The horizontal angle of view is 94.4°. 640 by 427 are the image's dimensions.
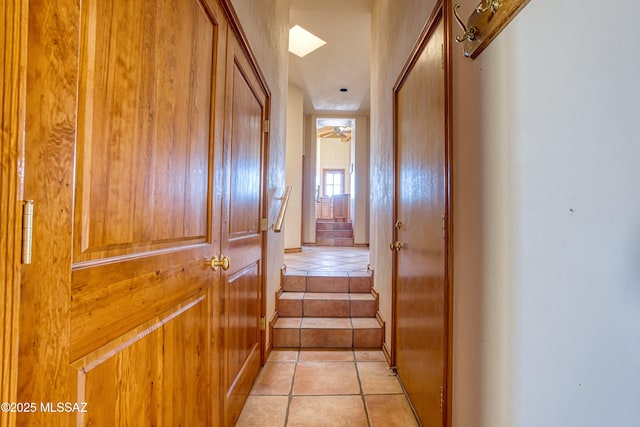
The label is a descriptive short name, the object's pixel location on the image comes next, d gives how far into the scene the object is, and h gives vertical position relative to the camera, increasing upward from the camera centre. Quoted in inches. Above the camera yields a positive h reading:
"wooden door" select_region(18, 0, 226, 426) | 18.6 +0.8
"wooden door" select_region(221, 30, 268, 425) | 54.1 -1.2
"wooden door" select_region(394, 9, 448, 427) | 50.0 -1.3
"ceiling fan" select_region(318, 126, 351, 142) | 393.1 +129.2
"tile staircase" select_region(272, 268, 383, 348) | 96.0 -32.1
